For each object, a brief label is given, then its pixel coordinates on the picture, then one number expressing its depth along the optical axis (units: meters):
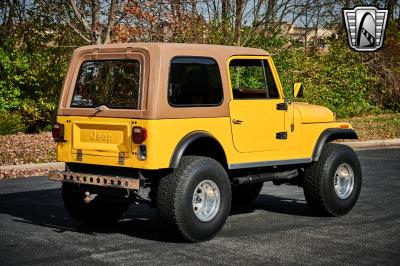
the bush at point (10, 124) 18.91
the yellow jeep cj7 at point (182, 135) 7.30
